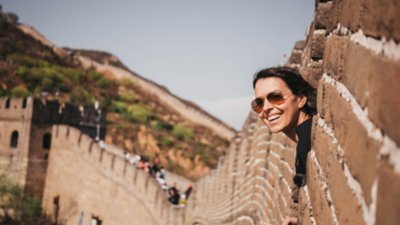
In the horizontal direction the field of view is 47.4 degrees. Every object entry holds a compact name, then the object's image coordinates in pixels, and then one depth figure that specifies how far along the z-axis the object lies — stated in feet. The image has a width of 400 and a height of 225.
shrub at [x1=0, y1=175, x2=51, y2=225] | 79.77
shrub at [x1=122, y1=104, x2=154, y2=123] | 141.18
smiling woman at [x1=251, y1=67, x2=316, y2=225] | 8.84
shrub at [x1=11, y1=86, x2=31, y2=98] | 120.57
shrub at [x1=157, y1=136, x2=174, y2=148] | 126.52
